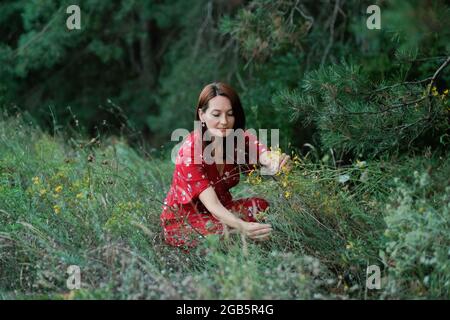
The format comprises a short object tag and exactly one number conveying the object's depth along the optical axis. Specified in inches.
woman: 135.6
